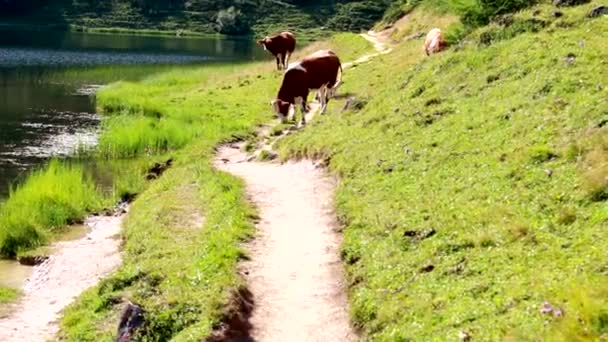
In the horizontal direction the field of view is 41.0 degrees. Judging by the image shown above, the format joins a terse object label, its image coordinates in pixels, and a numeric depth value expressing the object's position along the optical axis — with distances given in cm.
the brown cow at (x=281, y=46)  5522
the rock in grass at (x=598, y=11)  2723
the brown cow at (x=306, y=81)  3422
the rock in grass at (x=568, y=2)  3033
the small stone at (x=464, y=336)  1068
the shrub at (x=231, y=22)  14588
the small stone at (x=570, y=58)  2217
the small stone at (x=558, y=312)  1008
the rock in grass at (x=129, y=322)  1354
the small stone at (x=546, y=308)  1029
